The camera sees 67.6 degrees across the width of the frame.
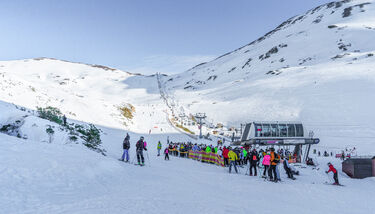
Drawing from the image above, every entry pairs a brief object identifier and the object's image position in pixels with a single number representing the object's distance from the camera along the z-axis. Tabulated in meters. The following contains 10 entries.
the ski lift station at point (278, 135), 30.62
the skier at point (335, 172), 13.70
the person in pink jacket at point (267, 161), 13.84
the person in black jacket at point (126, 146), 14.95
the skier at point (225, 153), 17.86
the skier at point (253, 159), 15.10
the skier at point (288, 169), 15.02
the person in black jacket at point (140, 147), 14.73
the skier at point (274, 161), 13.26
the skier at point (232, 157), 16.05
